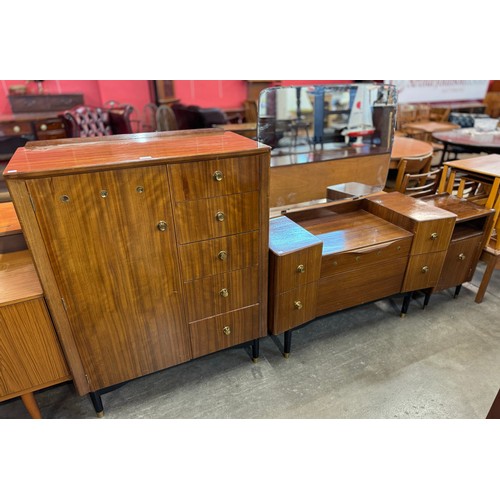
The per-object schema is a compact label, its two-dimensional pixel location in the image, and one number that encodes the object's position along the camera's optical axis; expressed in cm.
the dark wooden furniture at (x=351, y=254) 196
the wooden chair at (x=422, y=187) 272
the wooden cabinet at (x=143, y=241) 136
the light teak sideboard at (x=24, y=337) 148
